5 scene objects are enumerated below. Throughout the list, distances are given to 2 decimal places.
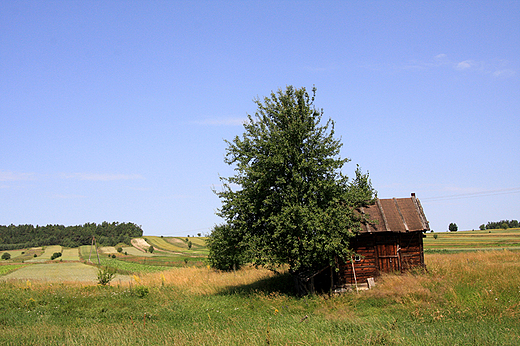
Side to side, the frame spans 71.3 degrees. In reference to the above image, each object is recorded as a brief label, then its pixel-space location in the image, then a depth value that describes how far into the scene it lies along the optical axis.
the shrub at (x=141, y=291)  23.17
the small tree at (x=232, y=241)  21.18
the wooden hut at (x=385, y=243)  22.47
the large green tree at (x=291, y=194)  19.34
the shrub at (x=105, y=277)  29.41
